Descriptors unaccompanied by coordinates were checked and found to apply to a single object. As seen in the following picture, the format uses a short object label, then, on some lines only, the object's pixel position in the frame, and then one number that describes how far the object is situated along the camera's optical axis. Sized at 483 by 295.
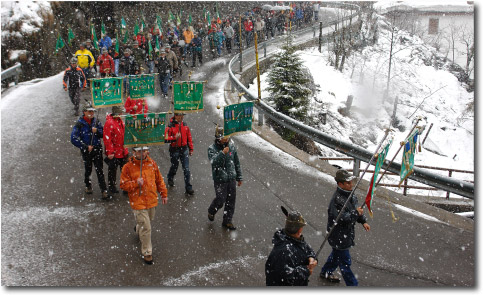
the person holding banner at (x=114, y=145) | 8.17
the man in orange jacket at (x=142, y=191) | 6.21
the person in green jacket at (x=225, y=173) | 7.08
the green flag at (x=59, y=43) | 18.50
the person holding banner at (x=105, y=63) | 15.82
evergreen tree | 17.31
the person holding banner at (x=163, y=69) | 15.44
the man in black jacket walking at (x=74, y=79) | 12.68
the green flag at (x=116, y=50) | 17.25
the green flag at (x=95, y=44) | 19.27
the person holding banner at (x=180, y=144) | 8.40
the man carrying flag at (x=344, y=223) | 5.57
